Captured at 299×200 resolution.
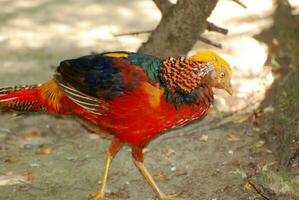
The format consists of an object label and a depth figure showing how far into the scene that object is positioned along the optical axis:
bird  6.90
